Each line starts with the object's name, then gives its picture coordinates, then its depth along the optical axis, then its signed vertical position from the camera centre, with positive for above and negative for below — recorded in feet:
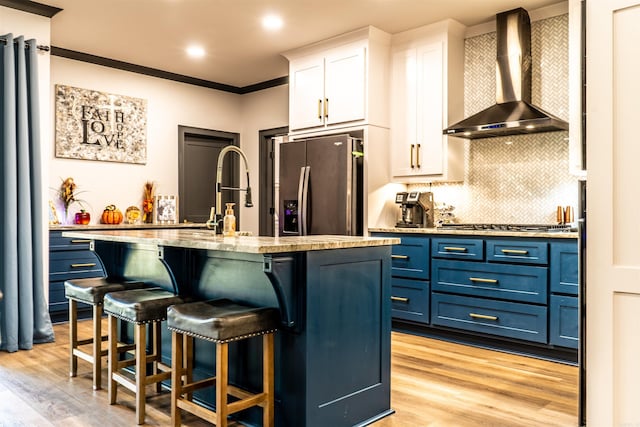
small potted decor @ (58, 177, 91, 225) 17.28 +0.40
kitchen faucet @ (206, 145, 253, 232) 9.05 +0.13
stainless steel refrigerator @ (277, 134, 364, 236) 15.15 +0.70
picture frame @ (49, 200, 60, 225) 16.55 -0.16
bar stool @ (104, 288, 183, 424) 8.33 -1.88
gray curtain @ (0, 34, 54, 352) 12.48 +0.20
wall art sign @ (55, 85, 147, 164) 17.40 +2.98
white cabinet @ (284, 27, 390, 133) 15.33 +3.96
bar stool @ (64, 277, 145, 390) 9.79 -1.84
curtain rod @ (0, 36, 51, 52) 12.69 +4.21
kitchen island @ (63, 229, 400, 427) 7.35 -1.52
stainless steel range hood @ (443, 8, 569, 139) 13.42 +3.44
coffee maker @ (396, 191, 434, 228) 15.19 +0.02
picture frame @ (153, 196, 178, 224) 19.65 -0.02
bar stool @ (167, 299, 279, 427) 6.94 -1.78
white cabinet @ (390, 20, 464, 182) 14.75 +3.15
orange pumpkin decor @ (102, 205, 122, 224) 18.03 -0.18
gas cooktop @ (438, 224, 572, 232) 12.42 -0.49
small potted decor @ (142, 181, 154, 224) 19.47 +0.25
